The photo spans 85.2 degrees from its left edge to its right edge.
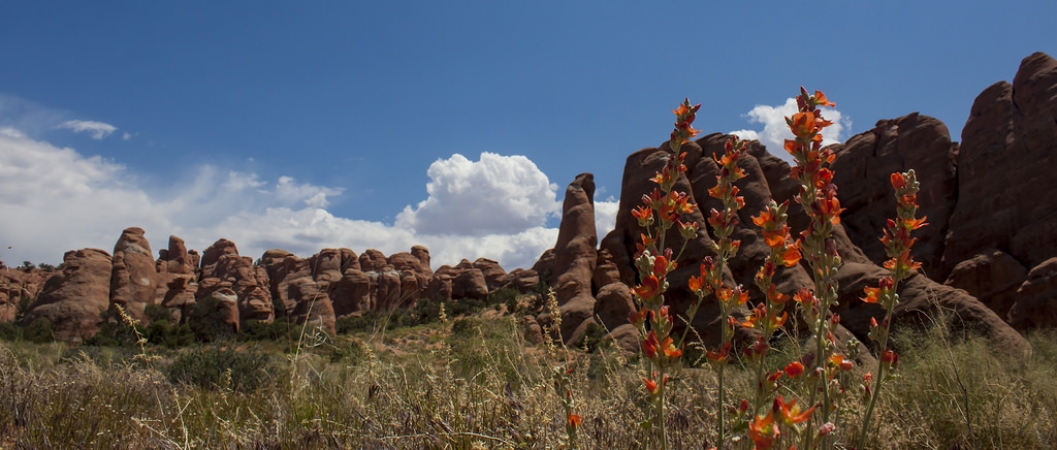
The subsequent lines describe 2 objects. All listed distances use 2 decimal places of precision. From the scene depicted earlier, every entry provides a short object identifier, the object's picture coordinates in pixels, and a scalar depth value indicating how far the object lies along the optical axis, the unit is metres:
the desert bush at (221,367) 7.39
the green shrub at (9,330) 27.95
